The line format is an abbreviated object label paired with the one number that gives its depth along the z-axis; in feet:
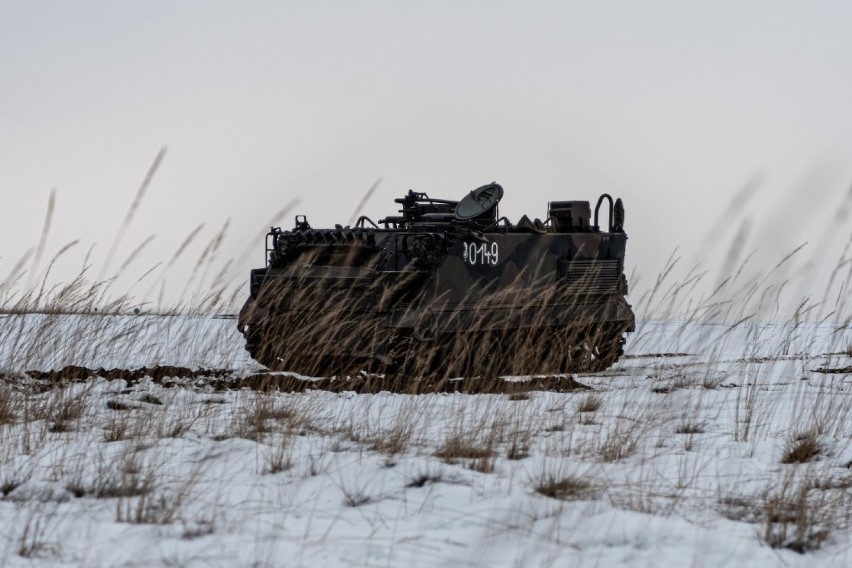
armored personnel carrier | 69.21
